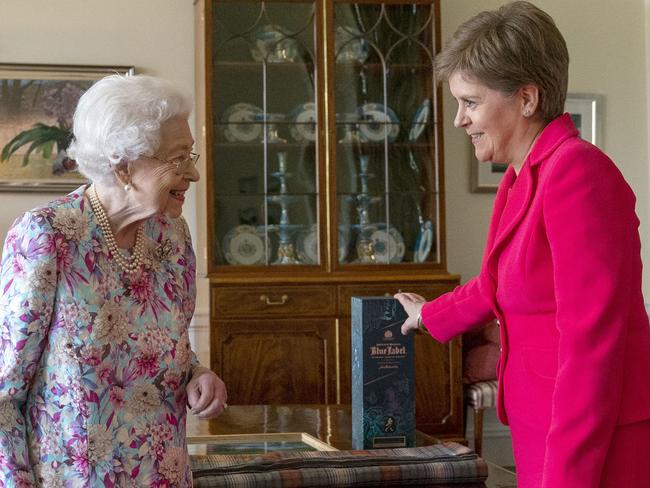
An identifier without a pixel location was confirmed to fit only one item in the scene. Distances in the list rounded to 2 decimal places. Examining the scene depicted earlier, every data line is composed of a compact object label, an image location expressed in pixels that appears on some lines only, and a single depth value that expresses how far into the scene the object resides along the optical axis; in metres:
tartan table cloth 1.88
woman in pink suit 1.45
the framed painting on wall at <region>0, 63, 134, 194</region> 4.73
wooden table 2.25
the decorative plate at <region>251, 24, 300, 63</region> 4.72
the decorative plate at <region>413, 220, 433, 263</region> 4.83
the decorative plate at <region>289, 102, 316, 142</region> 4.74
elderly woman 1.54
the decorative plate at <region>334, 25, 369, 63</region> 4.75
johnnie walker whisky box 2.15
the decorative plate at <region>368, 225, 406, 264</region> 4.82
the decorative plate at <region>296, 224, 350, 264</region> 4.72
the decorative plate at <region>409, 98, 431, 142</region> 4.84
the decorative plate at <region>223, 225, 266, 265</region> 4.68
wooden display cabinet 4.59
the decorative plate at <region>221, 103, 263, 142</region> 4.68
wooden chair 4.62
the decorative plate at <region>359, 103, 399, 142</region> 4.81
